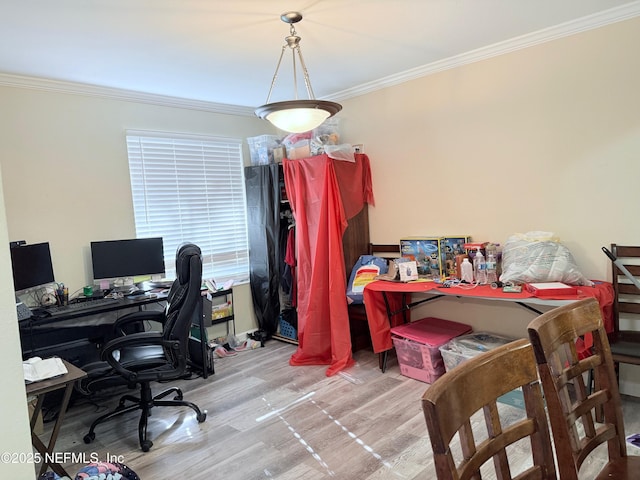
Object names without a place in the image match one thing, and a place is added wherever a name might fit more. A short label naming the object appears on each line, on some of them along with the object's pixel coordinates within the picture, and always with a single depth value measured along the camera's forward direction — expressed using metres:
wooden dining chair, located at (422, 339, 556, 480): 0.80
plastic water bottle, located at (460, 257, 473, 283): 3.18
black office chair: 2.53
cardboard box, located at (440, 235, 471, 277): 3.42
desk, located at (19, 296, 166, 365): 2.90
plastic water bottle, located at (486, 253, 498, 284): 3.09
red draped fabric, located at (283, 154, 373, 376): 3.60
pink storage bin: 3.20
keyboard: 3.03
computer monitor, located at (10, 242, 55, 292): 2.96
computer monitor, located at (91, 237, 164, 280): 3.48
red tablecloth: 2.59
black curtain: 4.26
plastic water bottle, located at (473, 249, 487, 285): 3.12
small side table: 1.86
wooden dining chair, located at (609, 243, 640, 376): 2.64
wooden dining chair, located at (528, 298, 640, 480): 1.12
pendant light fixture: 2.37
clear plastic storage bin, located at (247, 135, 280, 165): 4.39
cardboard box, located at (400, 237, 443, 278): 3.52
